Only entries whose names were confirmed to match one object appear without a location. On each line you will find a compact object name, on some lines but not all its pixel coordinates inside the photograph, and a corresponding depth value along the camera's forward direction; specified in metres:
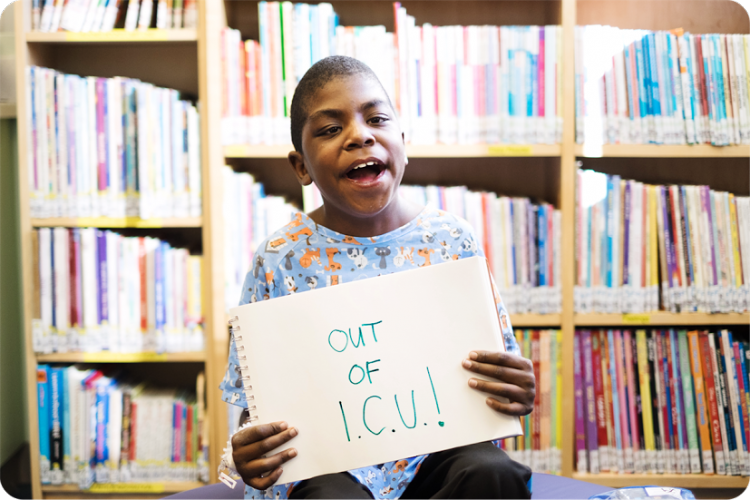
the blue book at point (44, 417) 1.65
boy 0.85
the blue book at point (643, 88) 1.56
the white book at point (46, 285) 1.62
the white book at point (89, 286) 1.62
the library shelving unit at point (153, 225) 1.57
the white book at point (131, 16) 1.60
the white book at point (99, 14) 1.61
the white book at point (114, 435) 1.67
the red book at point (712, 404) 1.64
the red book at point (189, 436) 1.68
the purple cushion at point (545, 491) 1.30
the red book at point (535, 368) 1.65
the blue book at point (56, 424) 1.65
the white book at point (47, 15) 1.60
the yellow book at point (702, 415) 1.64
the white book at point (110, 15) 1.61
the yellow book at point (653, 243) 1.61
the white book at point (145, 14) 1.60
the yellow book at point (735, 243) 1.61
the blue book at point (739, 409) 1.63
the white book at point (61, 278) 1.62
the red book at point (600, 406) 1.66
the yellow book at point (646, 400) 1.65
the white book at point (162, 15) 1.60
